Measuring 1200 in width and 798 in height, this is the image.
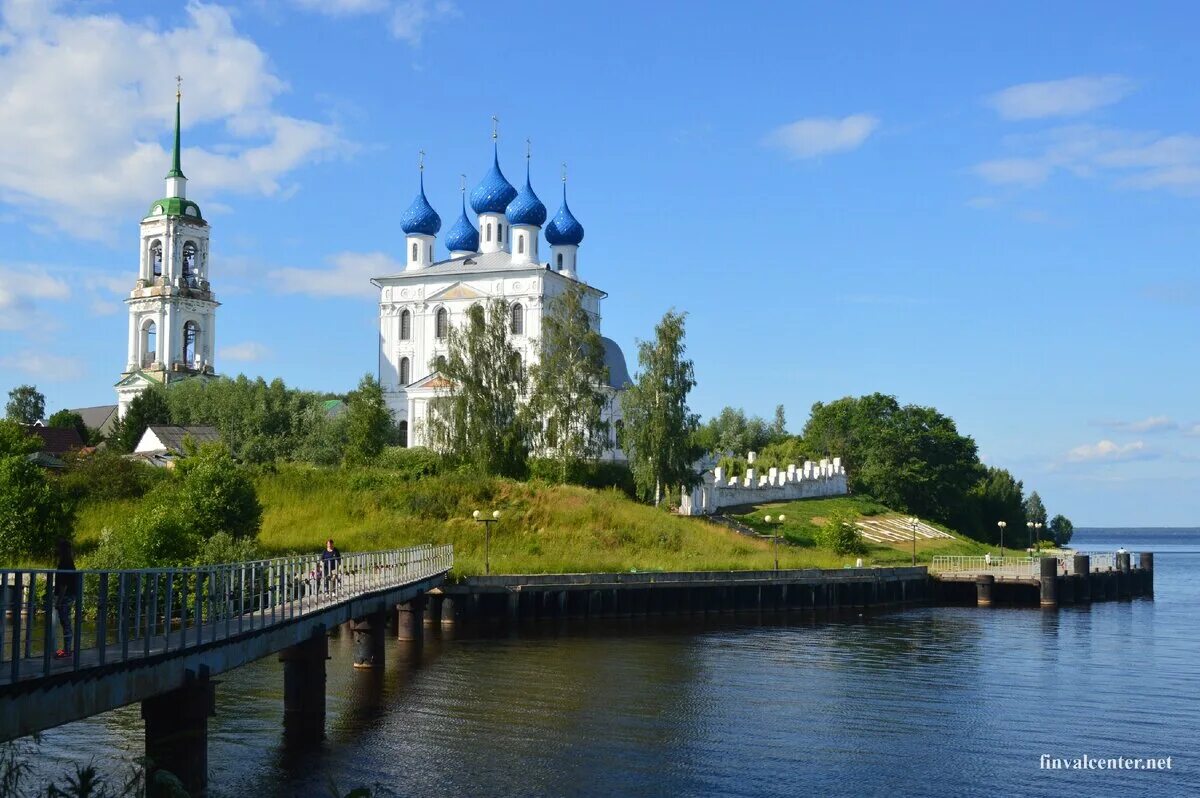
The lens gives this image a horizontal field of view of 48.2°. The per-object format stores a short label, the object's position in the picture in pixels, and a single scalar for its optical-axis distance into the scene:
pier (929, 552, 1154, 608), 56.19
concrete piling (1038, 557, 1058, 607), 55.81
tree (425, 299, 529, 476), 64.12
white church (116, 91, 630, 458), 83.00
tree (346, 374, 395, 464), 66.50
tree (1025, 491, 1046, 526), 131.88
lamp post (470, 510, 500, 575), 45.49
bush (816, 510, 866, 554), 63.78
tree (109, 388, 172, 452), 76.50
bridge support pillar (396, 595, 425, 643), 38.84
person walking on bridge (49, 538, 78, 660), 15.34
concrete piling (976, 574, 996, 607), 56.03
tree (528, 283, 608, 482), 65.56
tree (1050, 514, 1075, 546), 155.23
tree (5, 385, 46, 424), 116.38
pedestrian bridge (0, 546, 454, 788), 14.03
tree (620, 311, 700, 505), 64.25
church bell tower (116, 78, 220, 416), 89.31
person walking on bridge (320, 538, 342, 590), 28.02
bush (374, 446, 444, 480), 63.22
